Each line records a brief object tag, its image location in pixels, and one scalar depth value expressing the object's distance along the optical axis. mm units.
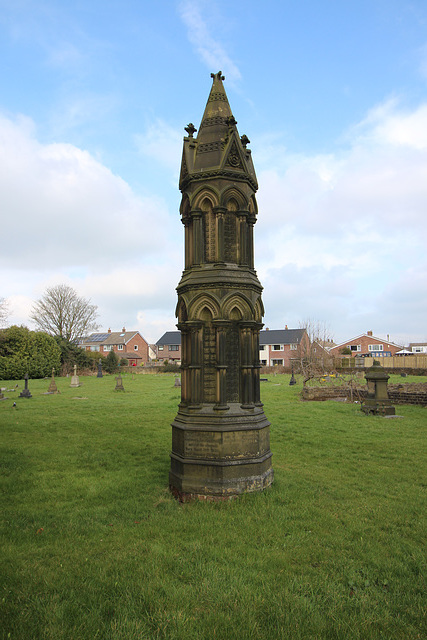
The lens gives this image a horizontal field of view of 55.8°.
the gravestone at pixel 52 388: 25189
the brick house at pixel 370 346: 72938
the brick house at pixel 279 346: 70312
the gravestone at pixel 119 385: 26562
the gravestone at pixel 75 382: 29984
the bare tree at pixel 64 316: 52250
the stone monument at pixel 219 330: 6875
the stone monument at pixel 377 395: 16422
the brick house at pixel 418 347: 85206
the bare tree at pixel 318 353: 32666
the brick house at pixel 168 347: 81656
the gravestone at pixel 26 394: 22484
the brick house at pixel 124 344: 81688
